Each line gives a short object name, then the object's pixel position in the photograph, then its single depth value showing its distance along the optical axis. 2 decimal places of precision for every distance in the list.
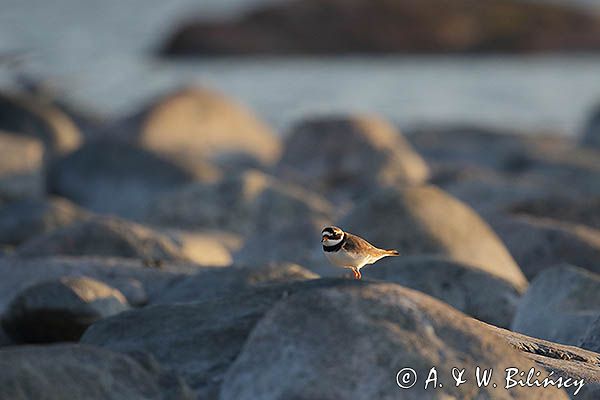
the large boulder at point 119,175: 27.72
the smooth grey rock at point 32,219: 22.06
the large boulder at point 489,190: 25.30
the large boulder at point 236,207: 24.28
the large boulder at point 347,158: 31.70
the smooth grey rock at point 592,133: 42.72
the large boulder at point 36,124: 36.09
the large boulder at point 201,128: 35.56
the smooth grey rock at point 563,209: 24.09
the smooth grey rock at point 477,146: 37.09
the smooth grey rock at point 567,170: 31.16
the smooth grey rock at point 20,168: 29.72
